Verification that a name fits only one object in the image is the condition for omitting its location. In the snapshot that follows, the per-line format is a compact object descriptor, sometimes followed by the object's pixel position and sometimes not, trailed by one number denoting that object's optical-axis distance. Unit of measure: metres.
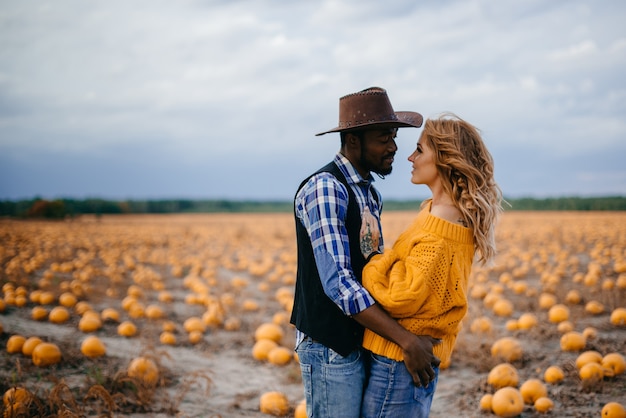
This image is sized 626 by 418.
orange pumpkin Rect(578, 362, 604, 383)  4.73
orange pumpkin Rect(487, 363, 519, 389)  4.83
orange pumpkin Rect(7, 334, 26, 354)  6.10
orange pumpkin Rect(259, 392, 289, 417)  4.72
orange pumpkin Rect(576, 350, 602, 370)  5.02
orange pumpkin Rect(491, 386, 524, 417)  4.33
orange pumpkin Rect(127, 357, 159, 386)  5.13
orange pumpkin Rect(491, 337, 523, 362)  5.72
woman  2.14
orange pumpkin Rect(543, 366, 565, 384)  5.02
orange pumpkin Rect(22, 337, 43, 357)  5.98
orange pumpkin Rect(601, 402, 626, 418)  3.93
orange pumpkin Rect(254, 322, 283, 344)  6.99
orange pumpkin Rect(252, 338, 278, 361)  6.50
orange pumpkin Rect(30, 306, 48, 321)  8.21
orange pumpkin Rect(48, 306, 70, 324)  8.13
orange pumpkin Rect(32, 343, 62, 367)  5.65
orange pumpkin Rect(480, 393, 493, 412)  4.52
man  2.12
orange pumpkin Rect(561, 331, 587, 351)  5.84
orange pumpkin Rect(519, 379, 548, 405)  4.62
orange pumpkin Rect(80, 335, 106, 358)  6.07
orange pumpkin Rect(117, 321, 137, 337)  7.44
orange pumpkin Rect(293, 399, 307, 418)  4.27
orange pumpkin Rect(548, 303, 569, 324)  7.38
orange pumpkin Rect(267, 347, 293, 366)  6.29
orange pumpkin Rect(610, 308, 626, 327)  6.77
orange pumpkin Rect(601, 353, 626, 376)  4.89
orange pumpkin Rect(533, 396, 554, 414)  4.43
